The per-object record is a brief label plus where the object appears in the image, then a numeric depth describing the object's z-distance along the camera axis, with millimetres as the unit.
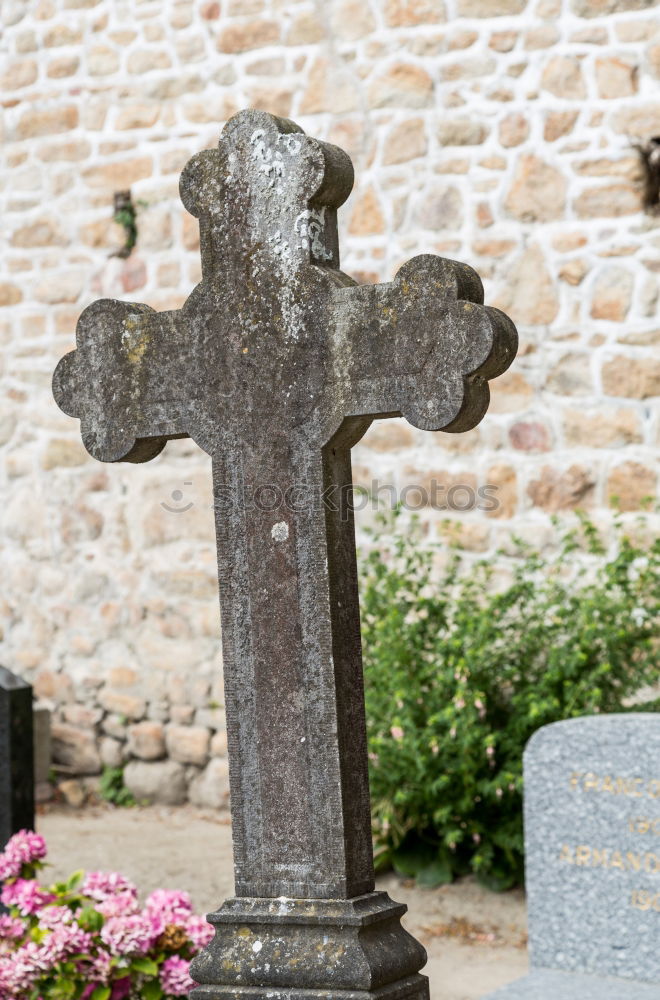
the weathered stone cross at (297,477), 2404
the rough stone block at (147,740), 6512
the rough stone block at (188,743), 6355
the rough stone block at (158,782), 6438
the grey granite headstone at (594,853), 3633
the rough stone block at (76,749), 6684
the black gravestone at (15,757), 4012
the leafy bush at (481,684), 4871
